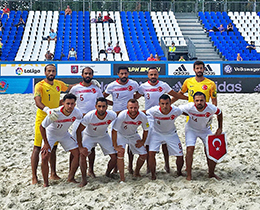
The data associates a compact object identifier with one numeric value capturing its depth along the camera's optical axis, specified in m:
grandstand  20.01
